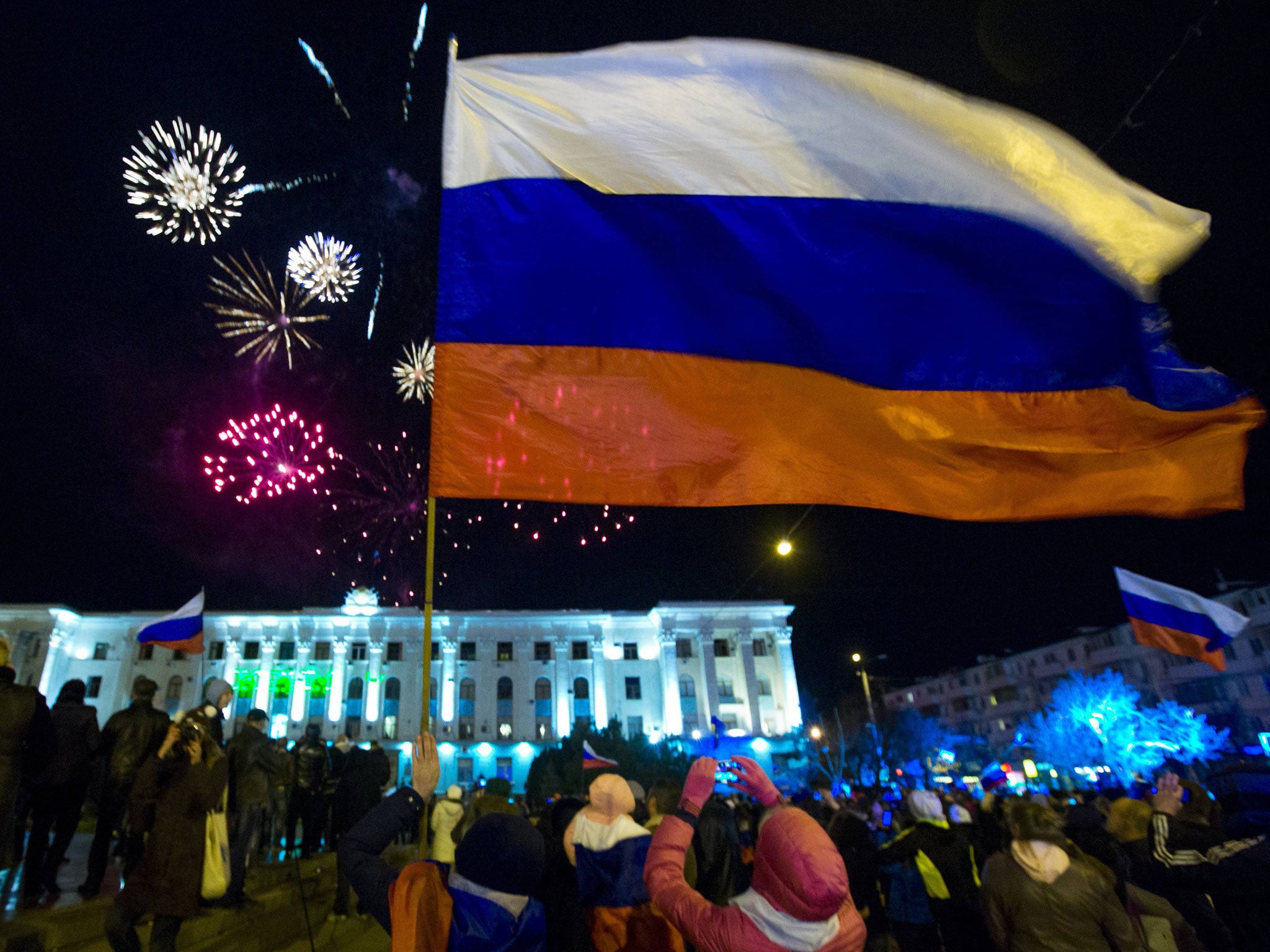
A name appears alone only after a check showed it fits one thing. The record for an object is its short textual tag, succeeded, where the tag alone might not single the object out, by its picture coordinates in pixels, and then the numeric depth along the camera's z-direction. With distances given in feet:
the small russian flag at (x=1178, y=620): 34.14
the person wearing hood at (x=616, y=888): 9.51
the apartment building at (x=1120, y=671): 162.40
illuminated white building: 158.40
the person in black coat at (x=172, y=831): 11.60
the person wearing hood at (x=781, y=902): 7.00
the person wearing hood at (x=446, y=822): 23.59
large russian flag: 12.90
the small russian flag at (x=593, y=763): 30.25
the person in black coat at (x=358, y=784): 24.23
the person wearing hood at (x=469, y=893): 7.25
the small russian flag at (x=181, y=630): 32.81
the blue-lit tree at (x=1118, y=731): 137.90
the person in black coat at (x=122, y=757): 16.46
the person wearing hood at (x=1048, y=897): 10.41
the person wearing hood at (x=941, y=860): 17.01
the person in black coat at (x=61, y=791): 16.90
